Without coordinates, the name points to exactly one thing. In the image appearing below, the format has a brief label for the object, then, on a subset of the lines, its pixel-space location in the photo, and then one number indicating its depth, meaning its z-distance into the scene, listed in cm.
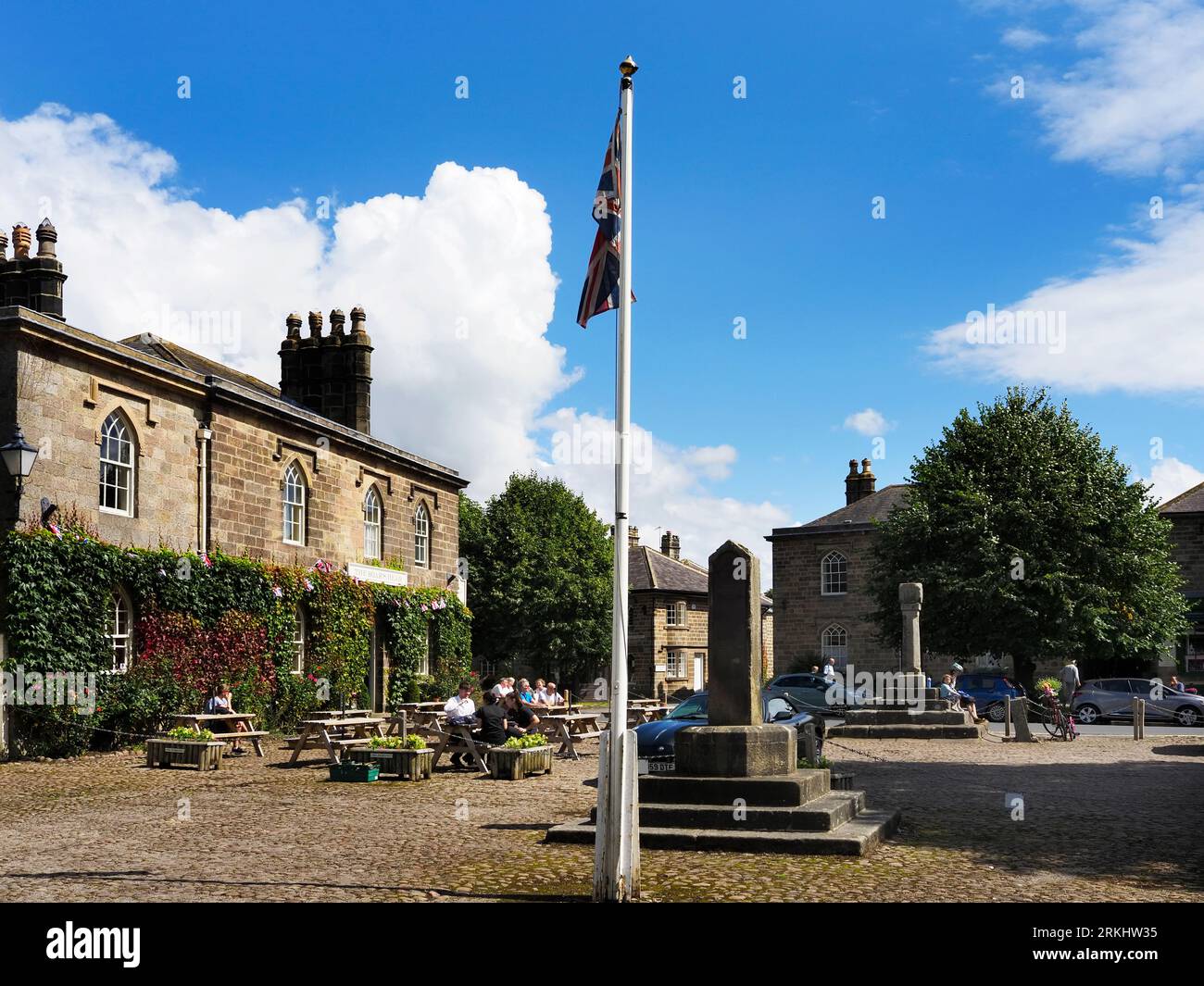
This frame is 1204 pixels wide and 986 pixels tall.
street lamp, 1812
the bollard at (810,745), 1298
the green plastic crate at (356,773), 1594
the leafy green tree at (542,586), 5103
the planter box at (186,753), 1738
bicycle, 2558
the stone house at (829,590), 4644
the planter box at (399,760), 1603
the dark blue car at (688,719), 1705
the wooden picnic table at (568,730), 1961
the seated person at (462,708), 1811
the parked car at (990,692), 3372
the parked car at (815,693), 2800
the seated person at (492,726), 1723
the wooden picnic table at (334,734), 1709
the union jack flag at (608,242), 882
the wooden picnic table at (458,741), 1686
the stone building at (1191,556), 4097
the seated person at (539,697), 2369
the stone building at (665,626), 5366
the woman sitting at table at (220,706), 2117
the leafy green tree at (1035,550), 3431
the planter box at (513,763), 1616
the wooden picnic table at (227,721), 1897
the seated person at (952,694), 2775
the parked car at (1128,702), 3156
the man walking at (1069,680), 3077
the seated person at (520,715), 1841
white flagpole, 780
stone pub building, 1981
